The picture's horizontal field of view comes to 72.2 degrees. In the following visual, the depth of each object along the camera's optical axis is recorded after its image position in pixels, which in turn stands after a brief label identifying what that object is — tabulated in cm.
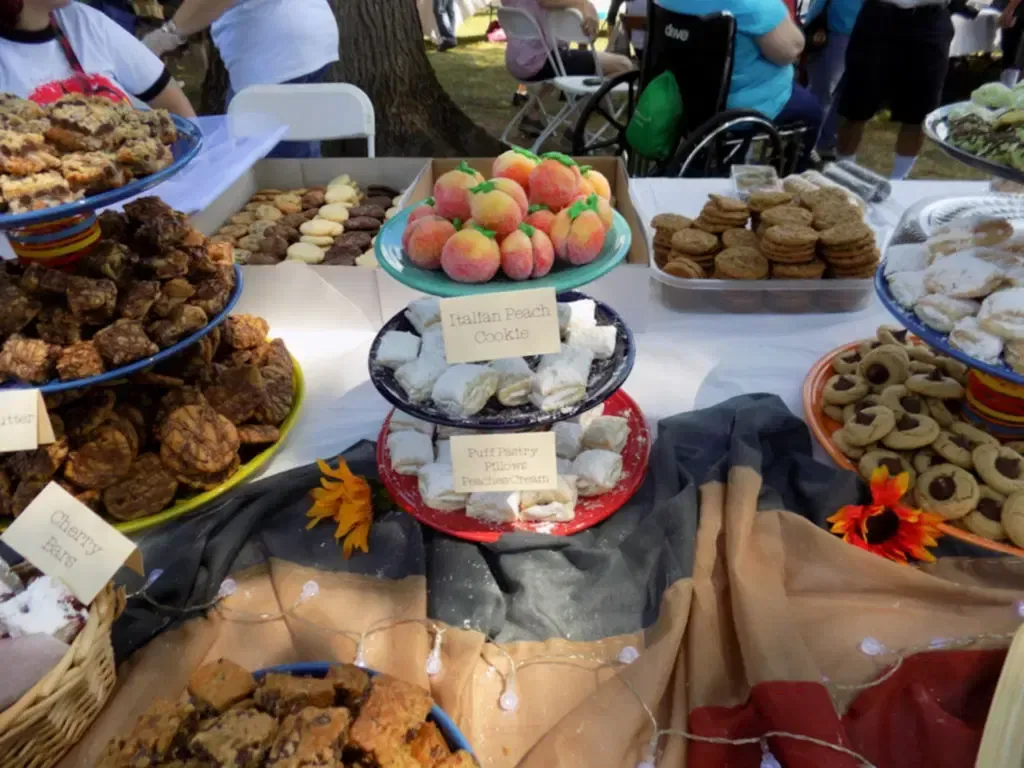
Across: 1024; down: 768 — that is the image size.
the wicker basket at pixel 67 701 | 72
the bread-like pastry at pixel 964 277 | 105
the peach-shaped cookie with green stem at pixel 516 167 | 114
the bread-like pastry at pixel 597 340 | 109
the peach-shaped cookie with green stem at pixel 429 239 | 103
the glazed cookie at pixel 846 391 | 125
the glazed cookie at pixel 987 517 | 103
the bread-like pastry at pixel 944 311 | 103
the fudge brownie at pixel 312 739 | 68
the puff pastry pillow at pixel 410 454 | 113
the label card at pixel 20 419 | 96
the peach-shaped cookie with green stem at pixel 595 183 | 115
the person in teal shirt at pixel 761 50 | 256
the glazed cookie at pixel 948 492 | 104
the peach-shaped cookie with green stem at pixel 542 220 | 105
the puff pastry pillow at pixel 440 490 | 107
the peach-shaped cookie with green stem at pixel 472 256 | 99
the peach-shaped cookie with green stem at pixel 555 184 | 108
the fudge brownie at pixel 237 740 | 68
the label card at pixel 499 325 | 93
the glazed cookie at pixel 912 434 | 112
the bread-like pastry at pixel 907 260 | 116
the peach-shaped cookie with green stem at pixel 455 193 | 106
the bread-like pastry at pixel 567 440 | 114
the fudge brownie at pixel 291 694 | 75
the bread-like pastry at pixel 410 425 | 119
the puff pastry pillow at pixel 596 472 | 110
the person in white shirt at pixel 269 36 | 260
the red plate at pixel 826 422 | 102
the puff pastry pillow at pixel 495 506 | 107
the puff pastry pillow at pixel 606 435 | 116
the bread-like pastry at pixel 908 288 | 108
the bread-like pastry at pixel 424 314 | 119
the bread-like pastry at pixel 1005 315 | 96
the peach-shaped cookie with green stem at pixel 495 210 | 100
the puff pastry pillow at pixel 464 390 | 98
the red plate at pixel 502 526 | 107
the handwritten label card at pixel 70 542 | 82
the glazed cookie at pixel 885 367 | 126
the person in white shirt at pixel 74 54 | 188
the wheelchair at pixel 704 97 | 248
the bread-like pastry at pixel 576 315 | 114
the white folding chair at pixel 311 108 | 230
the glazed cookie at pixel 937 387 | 119
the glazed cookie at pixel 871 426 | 114
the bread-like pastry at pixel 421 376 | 102
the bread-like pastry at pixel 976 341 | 97
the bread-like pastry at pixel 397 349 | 108
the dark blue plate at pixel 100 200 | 85
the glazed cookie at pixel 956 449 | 109
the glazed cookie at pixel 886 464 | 110
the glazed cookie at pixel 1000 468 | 104
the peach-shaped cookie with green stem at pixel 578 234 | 102
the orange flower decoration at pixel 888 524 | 104
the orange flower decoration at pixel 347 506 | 107
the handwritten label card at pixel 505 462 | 100
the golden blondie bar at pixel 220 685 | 76
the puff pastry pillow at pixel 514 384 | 102
